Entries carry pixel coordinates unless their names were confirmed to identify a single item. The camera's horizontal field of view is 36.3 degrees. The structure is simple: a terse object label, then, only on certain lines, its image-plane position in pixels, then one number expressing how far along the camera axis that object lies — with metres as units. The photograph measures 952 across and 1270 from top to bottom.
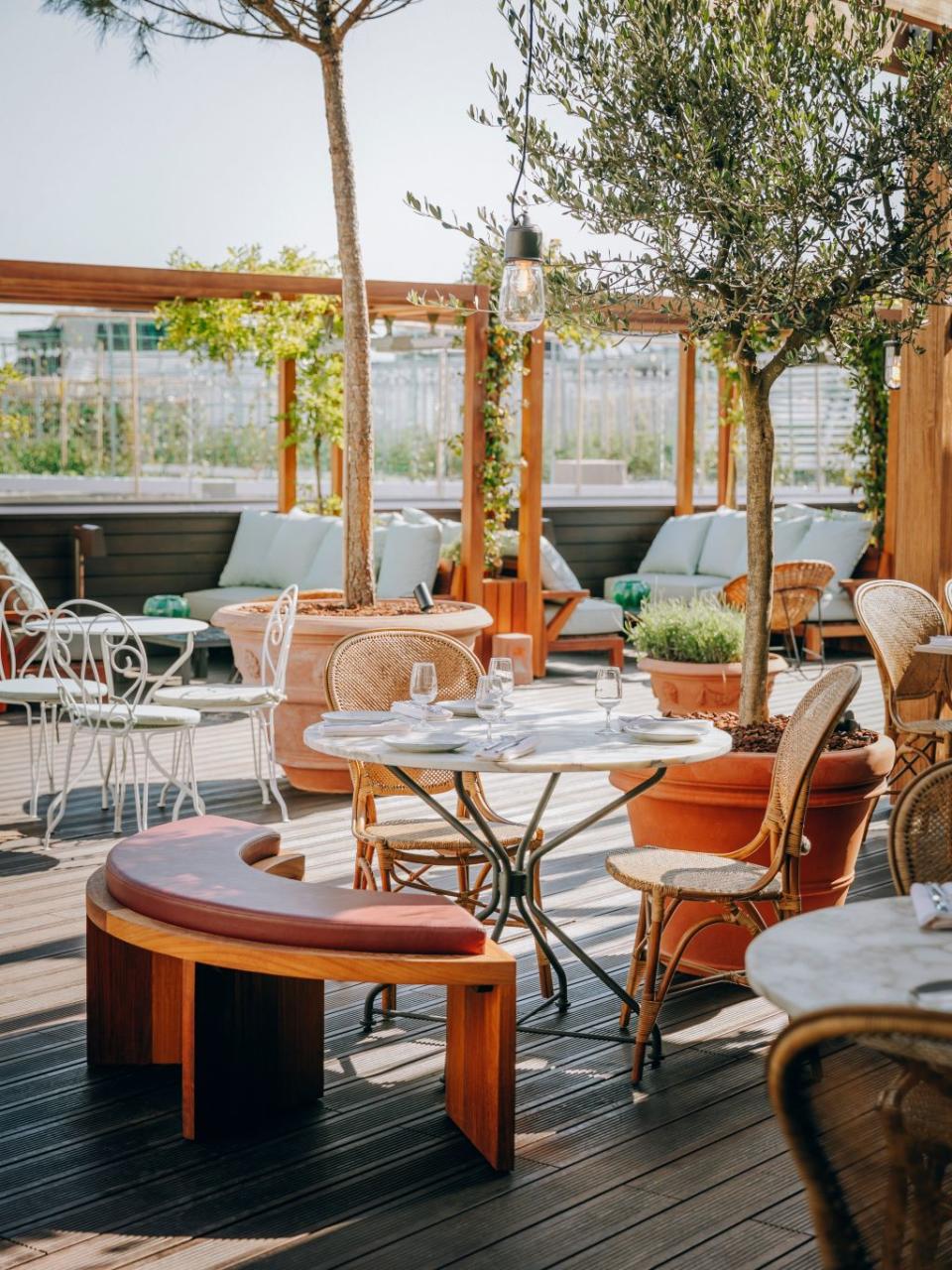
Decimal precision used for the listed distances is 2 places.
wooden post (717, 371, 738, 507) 12.38
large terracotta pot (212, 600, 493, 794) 6.39
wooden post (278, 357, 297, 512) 11.20
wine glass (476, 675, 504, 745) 3.44
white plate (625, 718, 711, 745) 3.44
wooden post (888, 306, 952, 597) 6.26
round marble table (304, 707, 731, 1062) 3.16
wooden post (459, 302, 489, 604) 9.11
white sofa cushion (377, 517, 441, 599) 9.70
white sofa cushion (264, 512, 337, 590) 10.45
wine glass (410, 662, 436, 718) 3.55
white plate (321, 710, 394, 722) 3.60
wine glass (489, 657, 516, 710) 3.53
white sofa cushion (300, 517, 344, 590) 10.03
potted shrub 7.09
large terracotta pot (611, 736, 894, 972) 3.89
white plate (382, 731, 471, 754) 3.24
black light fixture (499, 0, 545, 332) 3.64
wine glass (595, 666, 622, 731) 3.52
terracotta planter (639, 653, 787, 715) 7.05
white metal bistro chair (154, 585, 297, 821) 5.84
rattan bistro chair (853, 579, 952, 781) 5.53
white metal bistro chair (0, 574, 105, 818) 5.80
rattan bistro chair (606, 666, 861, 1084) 3.29
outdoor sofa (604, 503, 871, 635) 11.01
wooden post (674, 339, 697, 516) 11.80
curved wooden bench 2.89
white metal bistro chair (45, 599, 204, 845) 5.44
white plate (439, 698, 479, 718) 3.76
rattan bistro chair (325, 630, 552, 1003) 3.78
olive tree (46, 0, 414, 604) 6.36
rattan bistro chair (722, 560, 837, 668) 9.45
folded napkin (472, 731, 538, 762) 3.17
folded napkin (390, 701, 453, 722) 3.62
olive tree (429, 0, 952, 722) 3.89
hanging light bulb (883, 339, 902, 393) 8.57
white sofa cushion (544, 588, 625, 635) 10.09
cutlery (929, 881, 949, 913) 2.02
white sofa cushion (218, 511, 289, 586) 10.73
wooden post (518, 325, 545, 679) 9.43
